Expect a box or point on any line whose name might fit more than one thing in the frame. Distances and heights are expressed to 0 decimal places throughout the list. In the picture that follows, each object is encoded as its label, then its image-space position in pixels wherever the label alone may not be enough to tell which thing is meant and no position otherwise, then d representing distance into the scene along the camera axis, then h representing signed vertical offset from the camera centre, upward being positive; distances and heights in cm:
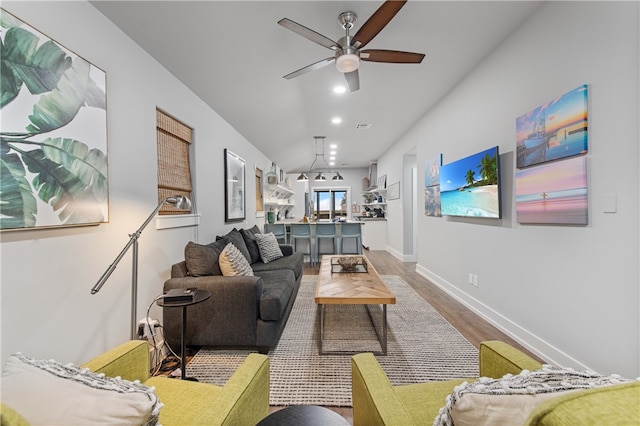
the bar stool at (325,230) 602 -42
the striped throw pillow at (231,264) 254 -49
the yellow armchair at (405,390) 89 -66
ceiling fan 178 +127
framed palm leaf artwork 129 +44
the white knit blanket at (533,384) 61 -41
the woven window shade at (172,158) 258 +57
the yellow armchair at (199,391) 91 -70
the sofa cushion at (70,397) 59 -44
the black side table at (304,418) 93 -74
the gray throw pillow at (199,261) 249 -46
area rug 188 -122
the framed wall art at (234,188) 399 +39
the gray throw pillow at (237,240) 339 -36
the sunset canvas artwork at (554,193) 184 +12
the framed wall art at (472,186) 271 +28
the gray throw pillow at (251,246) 394 -50
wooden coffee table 221 -70
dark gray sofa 226 -87
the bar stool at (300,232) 599 -46
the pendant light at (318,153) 618 +167
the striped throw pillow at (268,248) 403 -55
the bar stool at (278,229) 618 -40
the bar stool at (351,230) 596 -42
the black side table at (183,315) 181 -70
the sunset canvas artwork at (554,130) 184 +60
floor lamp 172 -38
